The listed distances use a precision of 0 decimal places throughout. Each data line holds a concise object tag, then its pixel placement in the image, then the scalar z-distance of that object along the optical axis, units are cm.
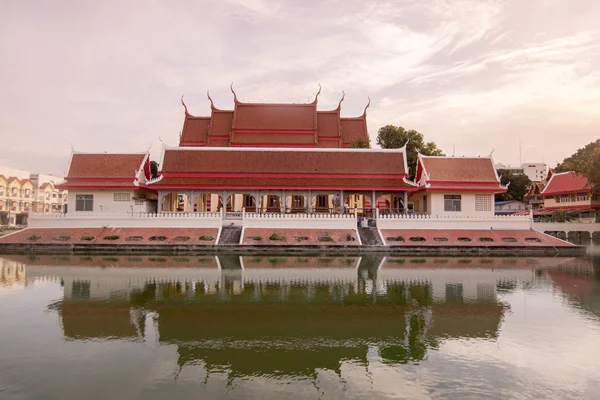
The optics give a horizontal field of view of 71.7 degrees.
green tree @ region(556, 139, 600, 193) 3772
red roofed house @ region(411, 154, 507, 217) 3409
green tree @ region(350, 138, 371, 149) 4147
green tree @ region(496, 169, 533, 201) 6769
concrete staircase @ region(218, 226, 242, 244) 2977
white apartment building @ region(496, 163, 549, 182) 12842
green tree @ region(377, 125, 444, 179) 4084
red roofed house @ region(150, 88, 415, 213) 3412
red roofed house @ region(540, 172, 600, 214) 4395
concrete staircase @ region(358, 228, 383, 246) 2986
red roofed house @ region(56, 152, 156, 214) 3369
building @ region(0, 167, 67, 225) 6581
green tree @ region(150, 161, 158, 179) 5081
